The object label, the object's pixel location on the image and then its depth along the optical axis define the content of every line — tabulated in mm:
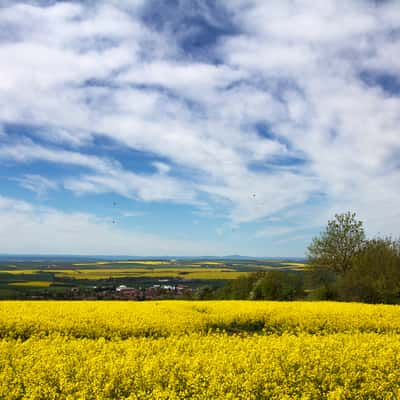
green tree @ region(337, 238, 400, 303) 29438
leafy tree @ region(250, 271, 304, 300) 38384
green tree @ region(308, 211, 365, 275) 39656
